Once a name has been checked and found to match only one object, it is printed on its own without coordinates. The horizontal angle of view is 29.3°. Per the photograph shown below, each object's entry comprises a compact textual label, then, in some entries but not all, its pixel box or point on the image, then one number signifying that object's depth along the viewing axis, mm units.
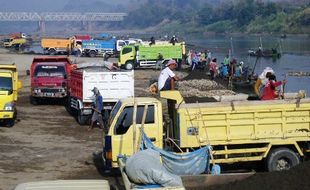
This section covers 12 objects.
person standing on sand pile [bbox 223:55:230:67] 42953
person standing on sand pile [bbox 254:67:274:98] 15977
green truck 47094
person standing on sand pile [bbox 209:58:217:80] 41031
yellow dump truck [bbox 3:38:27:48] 87888
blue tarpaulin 12273
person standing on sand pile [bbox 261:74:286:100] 14977
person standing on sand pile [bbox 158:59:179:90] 16078
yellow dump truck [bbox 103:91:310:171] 12938
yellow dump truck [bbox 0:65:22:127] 20234
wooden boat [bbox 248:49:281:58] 64938
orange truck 68500
